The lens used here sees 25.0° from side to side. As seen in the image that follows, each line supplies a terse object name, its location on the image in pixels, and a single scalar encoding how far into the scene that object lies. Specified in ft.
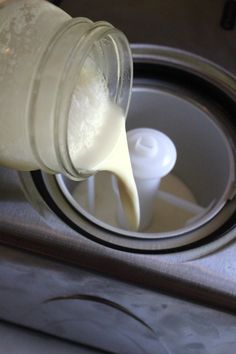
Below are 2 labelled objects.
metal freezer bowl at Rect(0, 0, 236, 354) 1.68
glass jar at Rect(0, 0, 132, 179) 1.42
